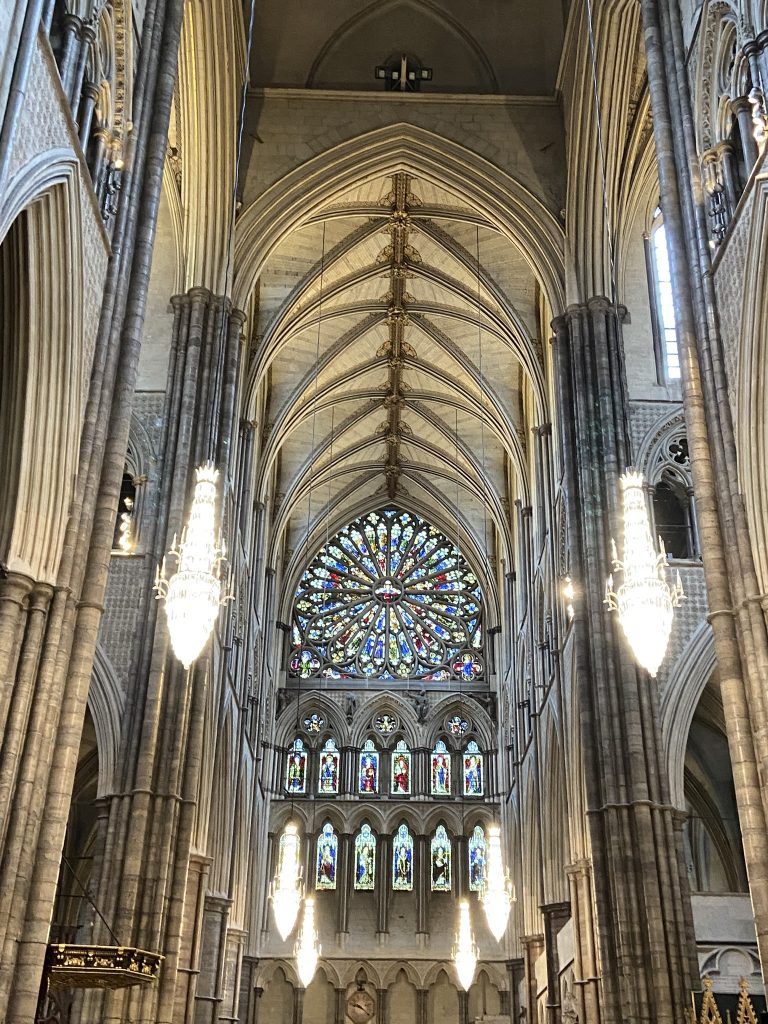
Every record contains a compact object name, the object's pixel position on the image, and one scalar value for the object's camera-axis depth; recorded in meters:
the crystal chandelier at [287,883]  20.34
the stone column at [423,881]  29.62
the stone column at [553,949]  20.60
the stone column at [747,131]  11.12
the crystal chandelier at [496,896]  20.34
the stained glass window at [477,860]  30.19
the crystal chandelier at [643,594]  10.89
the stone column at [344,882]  29.58
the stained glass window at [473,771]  31.77
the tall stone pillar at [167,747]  14.44
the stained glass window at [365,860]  30.34
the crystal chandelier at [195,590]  10.93
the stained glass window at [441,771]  31.70
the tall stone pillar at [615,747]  15.10
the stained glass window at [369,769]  31.56
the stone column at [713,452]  10.05
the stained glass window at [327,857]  30.28
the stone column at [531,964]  23.47
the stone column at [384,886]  29.59
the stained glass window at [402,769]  31.69
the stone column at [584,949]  16.86
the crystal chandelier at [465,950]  23.12
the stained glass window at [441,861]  30.34
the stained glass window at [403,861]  30.32
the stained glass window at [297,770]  31.56
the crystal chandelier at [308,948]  23.72
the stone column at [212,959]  20.28
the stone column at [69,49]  9.92
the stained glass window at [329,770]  31.52
